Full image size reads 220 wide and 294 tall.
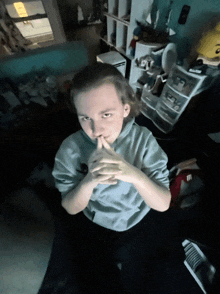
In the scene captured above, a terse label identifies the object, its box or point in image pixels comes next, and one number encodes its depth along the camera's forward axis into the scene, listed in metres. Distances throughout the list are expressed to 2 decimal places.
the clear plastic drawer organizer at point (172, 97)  1.43
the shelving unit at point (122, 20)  1.79
